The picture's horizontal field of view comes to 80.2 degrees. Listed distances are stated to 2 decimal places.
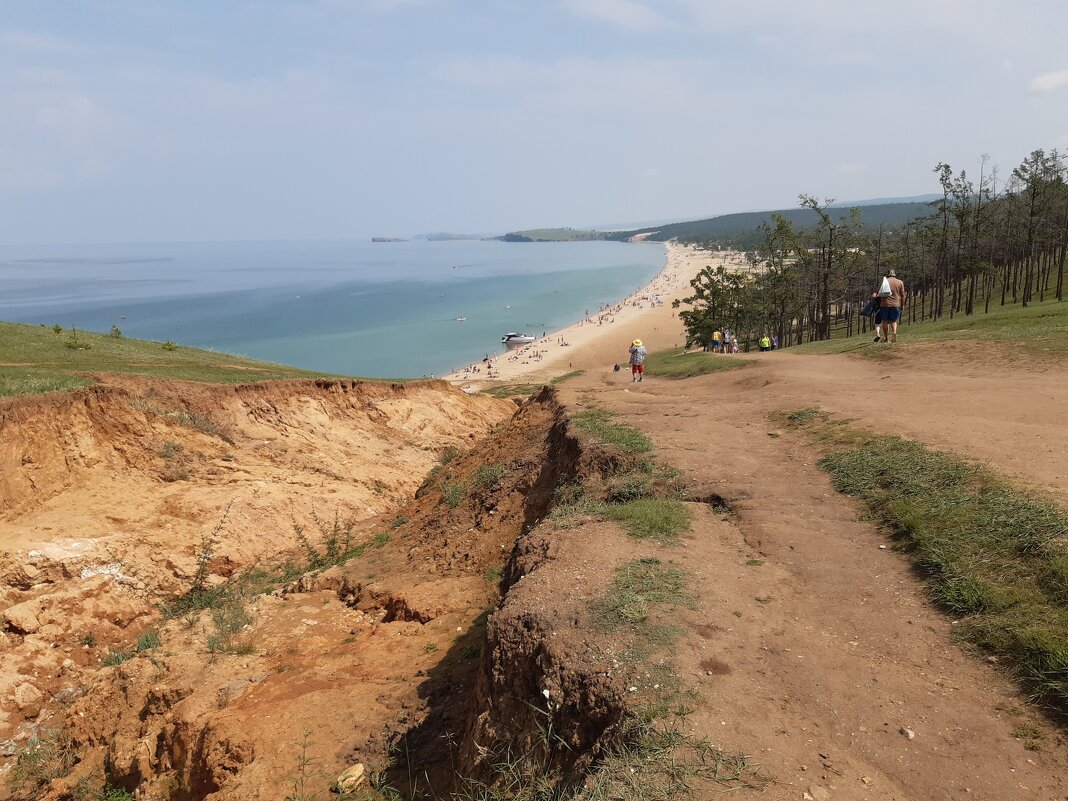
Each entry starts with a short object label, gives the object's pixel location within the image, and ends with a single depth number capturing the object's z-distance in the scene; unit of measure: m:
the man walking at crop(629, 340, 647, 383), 24.55
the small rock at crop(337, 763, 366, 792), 6.71
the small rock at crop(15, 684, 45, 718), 10.78
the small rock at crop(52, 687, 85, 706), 10.97
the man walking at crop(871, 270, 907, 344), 20.28
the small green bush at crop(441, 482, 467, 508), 14.34
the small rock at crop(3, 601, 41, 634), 11.97
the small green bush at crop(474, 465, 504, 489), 14.27
